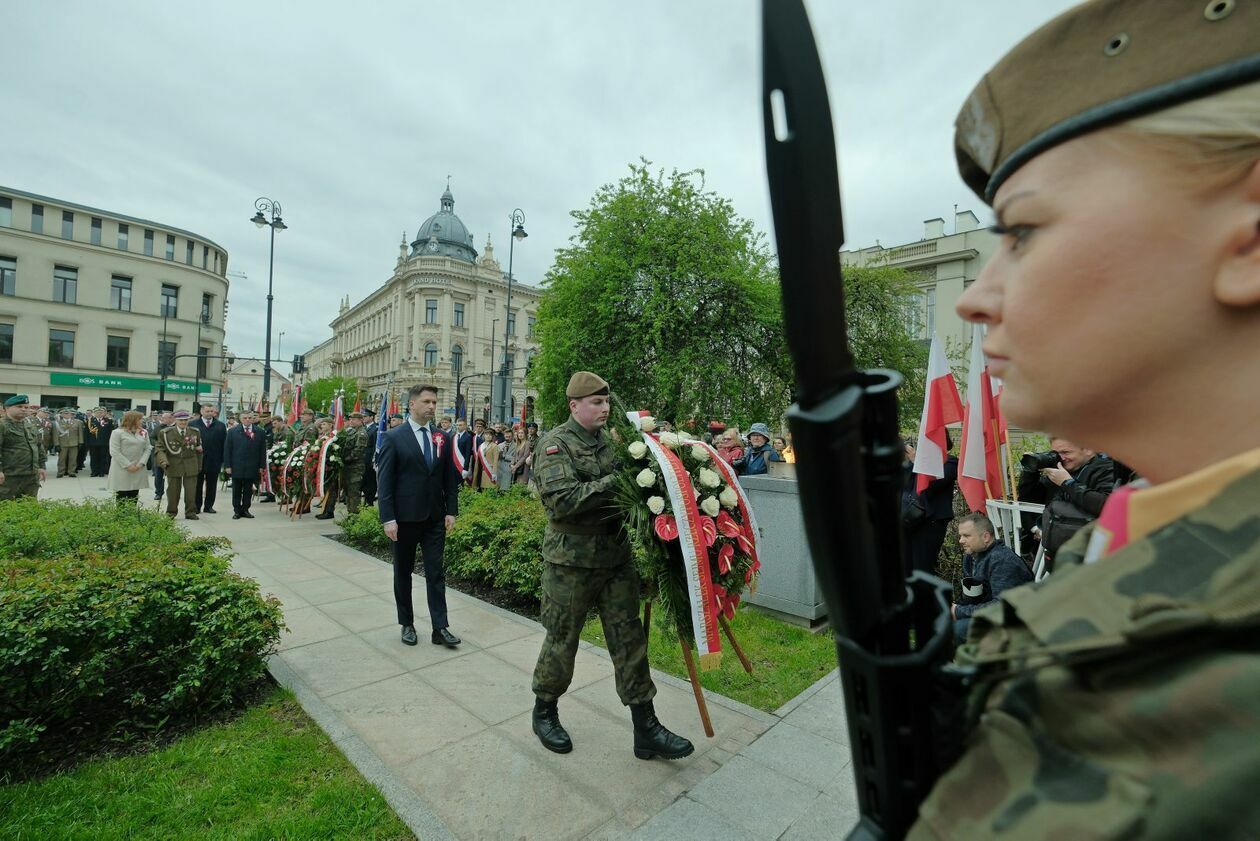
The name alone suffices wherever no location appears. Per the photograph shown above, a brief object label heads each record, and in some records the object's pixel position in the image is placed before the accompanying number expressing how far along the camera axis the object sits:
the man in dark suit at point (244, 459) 12.76
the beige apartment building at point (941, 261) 27.39
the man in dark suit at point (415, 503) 5.74
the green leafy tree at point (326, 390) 77.69
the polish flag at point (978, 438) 5.94
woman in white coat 10.82
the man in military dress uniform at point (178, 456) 11.55
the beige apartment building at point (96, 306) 43.28
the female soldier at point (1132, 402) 0.50
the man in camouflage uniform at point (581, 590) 3.77
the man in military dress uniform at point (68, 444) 19.48
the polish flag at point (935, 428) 6.30
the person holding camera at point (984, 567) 4.47
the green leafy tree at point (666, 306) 16.19
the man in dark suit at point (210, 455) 12.97
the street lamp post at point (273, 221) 24.62
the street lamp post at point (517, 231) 26.31
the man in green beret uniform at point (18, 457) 9.75
